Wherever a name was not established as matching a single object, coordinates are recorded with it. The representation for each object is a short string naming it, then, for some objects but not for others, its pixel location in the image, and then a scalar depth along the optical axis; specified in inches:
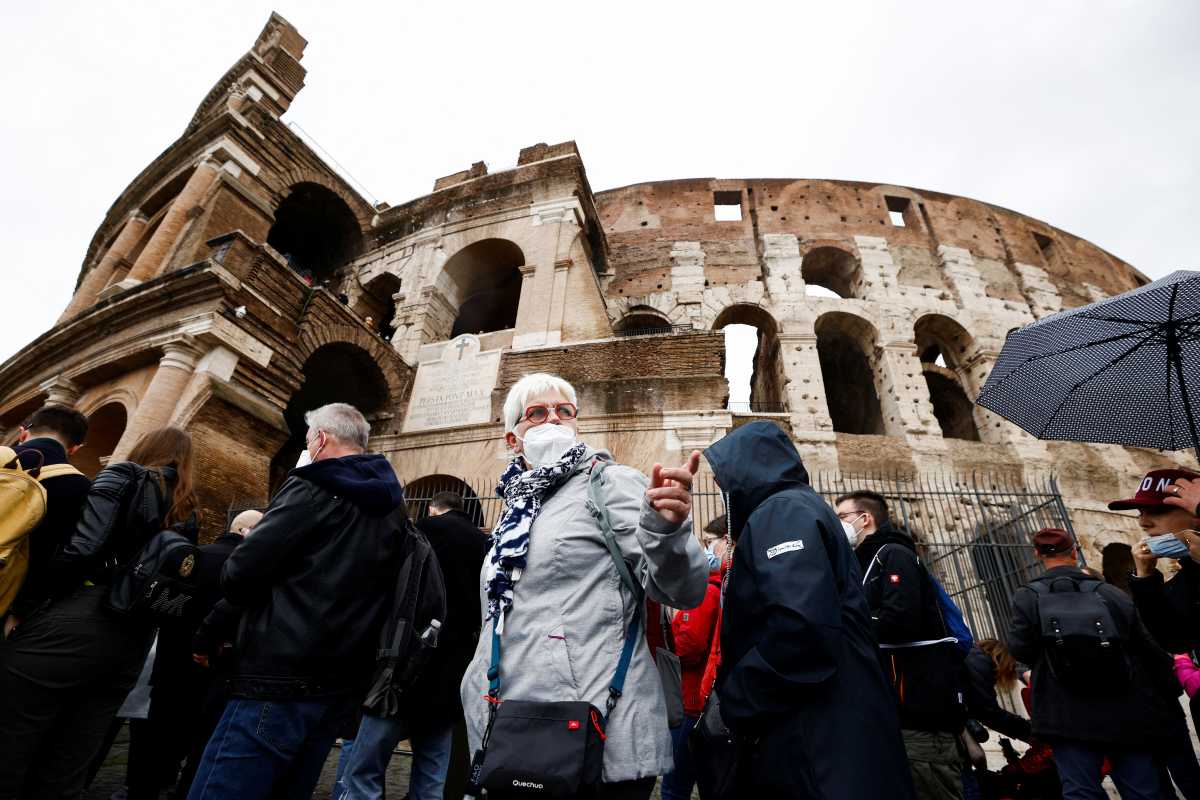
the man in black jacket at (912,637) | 101.3
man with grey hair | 73.1
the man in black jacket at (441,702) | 99.3
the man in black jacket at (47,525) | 89.6
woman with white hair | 56.0
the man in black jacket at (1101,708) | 100.1
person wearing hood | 58.6
